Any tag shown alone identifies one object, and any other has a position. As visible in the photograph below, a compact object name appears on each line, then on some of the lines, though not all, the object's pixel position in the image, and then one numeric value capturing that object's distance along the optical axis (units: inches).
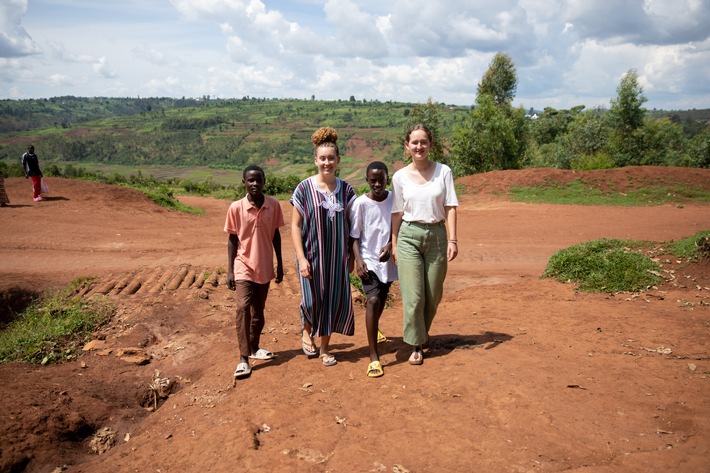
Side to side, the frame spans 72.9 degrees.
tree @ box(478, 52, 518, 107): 1257.4
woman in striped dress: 146.8
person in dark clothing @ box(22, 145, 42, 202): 480.7
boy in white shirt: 147.2
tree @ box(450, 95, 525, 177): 911.7
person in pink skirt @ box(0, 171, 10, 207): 467.2
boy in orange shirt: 154.2
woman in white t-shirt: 141.4
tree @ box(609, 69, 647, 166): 939.3
